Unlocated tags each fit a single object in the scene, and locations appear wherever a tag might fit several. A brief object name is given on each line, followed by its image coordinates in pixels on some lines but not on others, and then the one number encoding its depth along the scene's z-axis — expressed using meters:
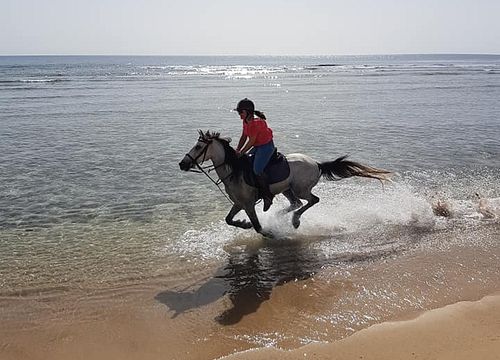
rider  8.18
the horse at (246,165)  8.10
